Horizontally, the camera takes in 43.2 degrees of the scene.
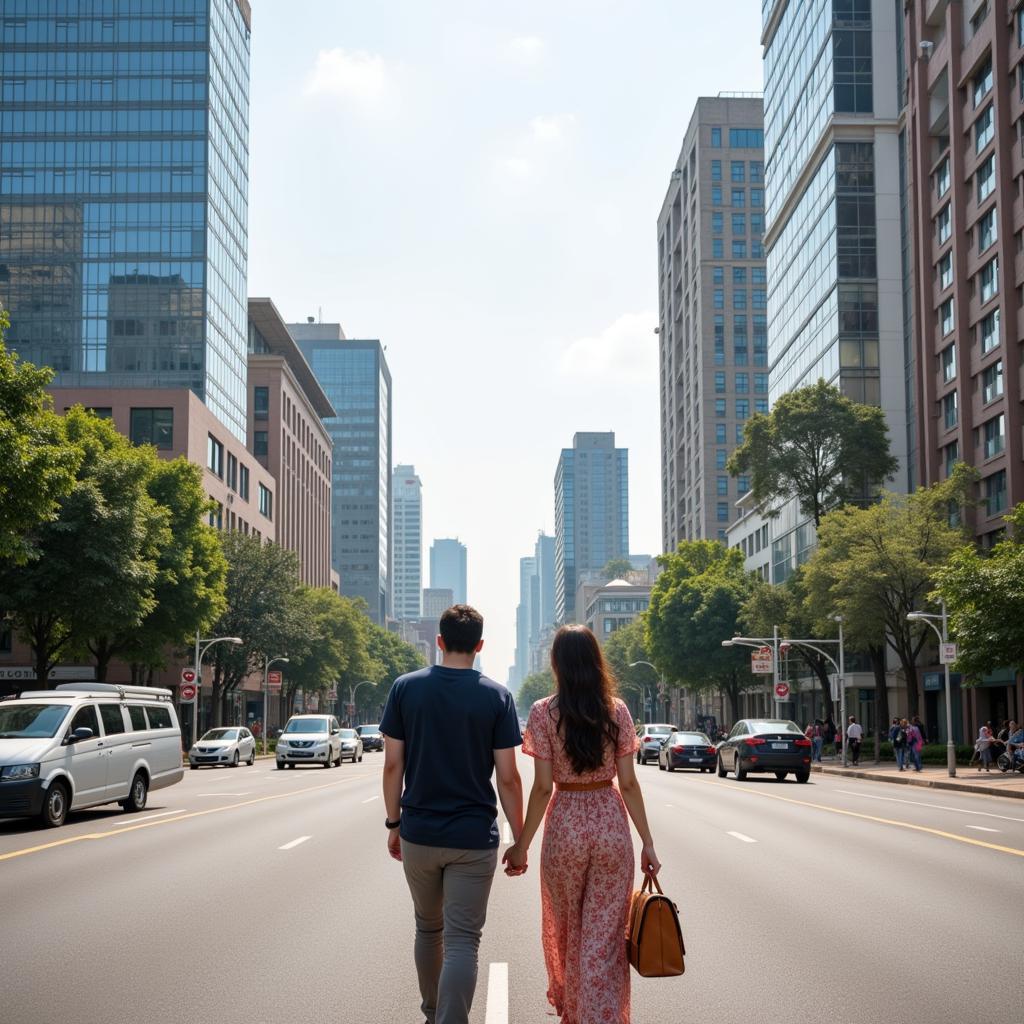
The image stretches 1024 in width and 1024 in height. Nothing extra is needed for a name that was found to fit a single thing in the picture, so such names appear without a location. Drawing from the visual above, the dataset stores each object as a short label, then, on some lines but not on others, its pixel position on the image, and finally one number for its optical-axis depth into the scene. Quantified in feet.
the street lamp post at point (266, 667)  228.12
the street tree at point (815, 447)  190.08
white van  58.44
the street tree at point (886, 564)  158.20
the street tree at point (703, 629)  255.09
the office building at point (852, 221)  240.94
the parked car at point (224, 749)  150.71
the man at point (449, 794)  19.13
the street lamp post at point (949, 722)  119.03
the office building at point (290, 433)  346.74
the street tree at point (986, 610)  122.42
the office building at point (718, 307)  405.59
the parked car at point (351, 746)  162.50
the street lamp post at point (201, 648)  175.52
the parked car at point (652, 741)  166.91
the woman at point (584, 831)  18.67
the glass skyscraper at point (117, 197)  286.25
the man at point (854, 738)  156.97
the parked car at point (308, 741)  141.18
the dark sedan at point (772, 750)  107.14
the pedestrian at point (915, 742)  133.59
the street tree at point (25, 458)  77.46
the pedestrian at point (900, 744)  138.41
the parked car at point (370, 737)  229.66
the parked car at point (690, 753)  135.95
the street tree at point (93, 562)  124.16
